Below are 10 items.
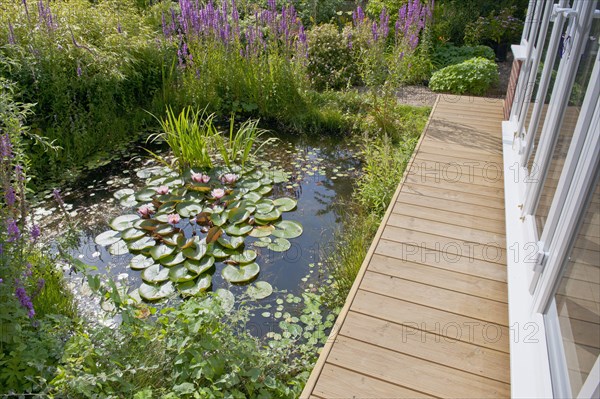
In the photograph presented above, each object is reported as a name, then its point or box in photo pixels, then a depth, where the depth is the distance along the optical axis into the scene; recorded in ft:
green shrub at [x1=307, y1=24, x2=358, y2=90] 19.71
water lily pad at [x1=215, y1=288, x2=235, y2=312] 8.88
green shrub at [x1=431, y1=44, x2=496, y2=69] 20.86
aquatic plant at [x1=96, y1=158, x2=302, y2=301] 9.75
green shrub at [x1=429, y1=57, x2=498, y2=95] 17.54
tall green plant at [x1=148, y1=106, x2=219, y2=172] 12.90
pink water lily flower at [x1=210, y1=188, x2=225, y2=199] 11.78
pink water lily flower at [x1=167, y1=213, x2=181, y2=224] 10.79
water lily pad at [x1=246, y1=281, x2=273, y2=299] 9.27
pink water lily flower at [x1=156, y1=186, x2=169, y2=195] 11.95
